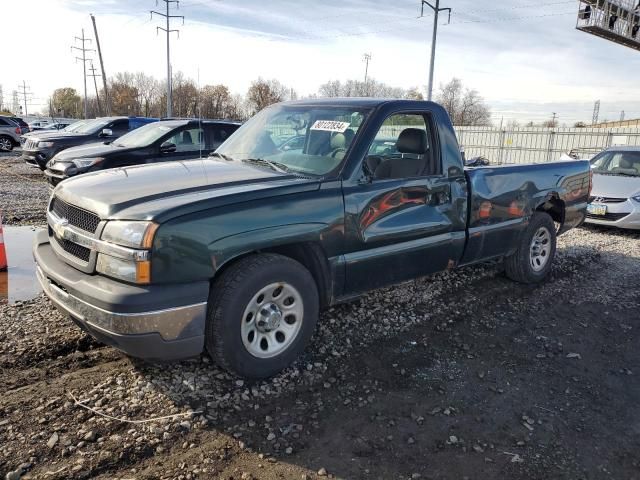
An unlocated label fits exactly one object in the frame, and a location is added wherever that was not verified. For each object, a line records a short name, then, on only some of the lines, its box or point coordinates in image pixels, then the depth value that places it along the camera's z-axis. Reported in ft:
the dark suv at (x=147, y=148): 29.17
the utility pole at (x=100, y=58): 136.67
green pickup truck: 9.36
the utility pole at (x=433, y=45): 94.82
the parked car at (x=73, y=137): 42.47
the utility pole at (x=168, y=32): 107.04
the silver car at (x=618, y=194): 27.76
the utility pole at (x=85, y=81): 228.55
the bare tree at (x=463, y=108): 201.32
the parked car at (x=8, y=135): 71.51
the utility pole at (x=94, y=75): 220.55
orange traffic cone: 17.97
